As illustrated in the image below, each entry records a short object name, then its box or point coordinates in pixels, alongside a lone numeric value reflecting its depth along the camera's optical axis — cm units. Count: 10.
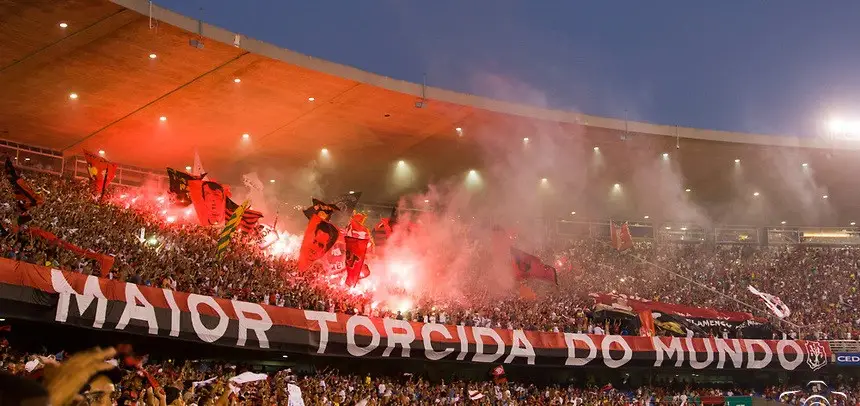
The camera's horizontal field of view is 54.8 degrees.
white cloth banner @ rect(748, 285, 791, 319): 3567
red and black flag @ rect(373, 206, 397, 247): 3628
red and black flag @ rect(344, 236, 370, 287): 2948
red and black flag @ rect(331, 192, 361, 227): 3406
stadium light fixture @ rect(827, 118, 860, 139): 3709
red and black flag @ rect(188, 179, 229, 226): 2833
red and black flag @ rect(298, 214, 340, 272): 2850
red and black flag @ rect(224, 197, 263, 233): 2925
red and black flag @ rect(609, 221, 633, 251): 4047
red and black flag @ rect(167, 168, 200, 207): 2839
